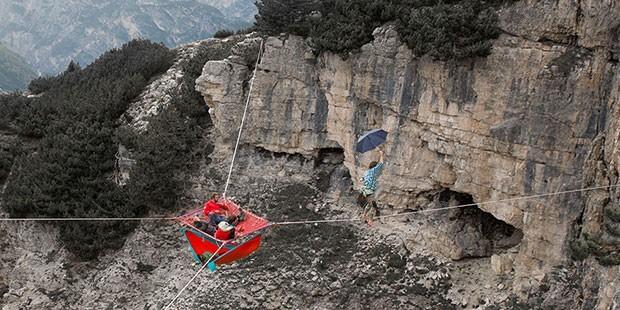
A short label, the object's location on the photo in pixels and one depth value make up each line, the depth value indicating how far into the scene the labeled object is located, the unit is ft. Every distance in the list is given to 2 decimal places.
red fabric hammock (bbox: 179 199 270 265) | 52.08
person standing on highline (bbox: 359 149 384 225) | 71.41
